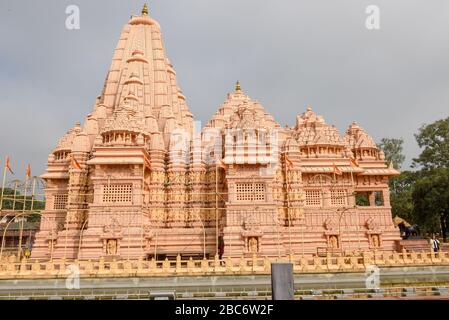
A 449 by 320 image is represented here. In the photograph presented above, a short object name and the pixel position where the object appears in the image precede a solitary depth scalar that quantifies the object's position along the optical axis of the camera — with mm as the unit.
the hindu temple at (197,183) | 23453
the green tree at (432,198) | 31547
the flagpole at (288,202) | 24419
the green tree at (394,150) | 47156
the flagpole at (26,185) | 23305
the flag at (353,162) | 28352
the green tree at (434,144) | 34125
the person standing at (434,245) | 21891
